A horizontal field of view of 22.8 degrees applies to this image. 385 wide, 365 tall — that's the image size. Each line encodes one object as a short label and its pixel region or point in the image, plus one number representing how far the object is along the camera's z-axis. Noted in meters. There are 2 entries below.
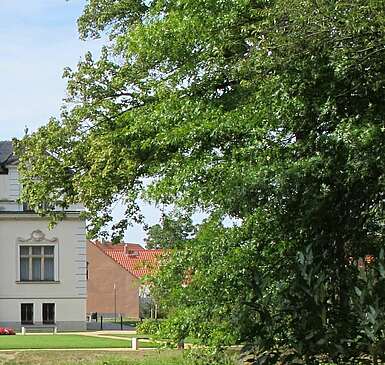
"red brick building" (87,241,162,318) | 78.56
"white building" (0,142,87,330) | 51.47
